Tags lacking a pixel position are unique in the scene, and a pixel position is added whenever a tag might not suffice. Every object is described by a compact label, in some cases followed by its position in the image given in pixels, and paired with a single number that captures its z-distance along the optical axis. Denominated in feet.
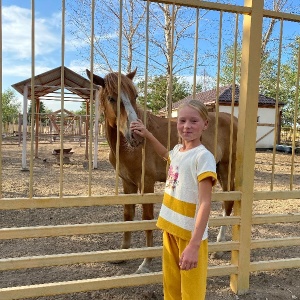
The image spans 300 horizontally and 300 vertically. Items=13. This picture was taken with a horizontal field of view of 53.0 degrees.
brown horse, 7.91
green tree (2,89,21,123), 151.12
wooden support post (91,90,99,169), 30.03
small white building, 63.09
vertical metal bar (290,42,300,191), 8.19
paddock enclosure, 6.52
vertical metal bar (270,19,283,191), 7.86
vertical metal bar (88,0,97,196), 6.41
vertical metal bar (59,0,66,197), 6.23
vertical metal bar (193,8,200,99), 7.14
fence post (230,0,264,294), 7.62
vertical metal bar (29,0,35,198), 5.97
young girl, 5.07
